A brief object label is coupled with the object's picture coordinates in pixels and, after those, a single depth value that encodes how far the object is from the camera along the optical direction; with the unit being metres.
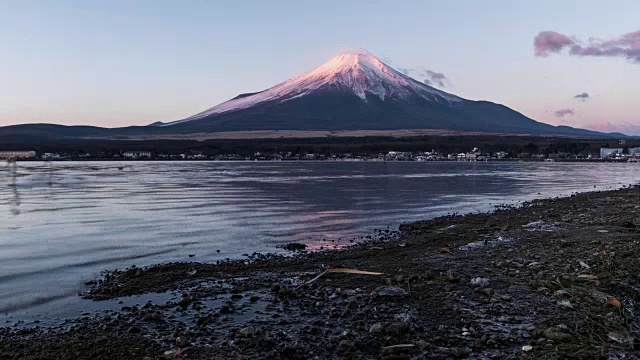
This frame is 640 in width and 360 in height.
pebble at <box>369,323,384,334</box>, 7.58
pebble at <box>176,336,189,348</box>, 7.21
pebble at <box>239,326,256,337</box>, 7.56
